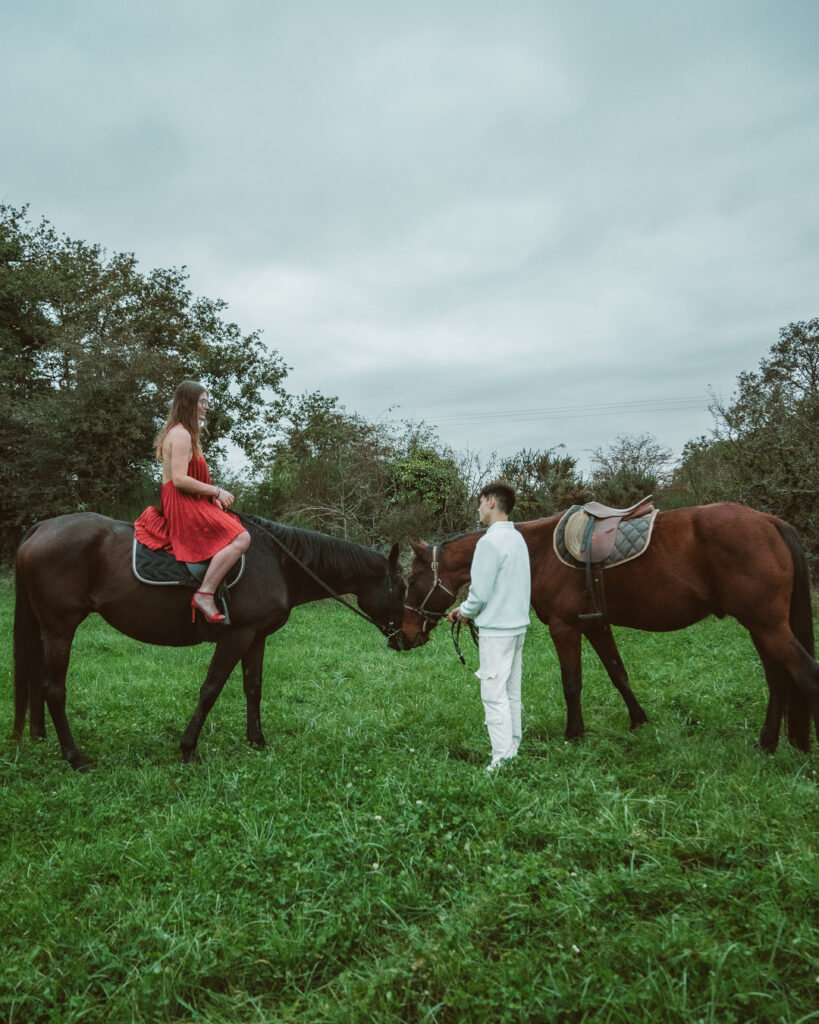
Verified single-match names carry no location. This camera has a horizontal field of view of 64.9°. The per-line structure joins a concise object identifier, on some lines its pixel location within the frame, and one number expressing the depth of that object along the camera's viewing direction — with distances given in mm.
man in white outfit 4453
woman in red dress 4945
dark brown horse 5129
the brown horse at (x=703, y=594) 4621
